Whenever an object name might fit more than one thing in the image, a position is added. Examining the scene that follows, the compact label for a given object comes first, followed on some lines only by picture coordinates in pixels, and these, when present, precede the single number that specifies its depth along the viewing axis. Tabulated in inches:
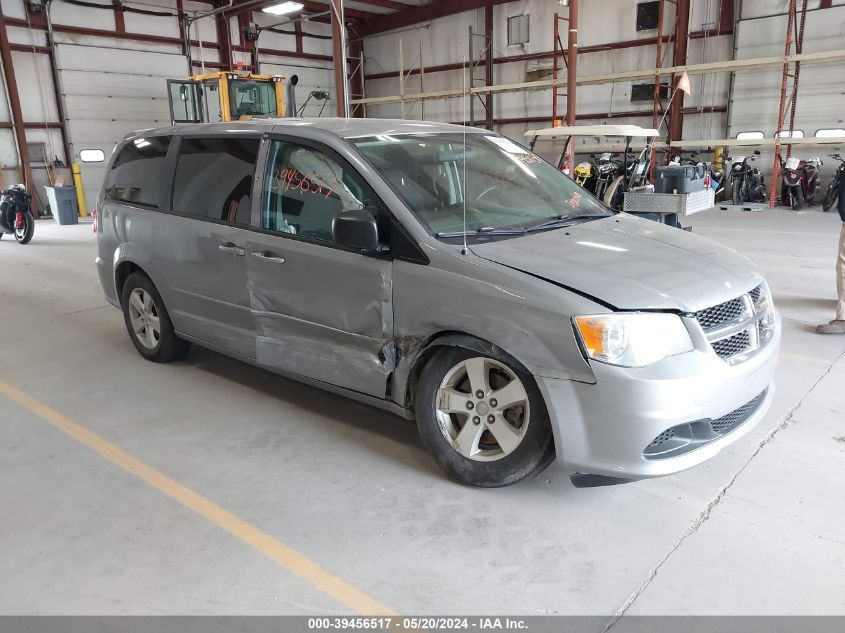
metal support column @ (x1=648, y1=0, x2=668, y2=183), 635.5
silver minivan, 98.3
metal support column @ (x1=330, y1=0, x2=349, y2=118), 363.3
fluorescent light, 743.7
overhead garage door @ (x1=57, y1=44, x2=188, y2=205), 671.1
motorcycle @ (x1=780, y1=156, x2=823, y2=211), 557.0
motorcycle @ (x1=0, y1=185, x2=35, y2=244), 446.0
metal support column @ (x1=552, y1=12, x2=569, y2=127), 716.7
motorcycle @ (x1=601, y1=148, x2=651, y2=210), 454.3
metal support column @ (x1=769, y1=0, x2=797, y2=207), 545.6
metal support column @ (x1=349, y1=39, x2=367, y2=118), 949.2
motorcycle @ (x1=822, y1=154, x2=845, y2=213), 544.4
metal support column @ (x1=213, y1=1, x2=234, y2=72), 799.1
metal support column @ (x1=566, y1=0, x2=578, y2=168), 426.9
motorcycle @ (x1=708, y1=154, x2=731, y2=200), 607.9
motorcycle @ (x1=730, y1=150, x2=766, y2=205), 593.9
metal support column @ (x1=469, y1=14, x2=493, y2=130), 799.1
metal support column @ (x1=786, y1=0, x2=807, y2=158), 582.9
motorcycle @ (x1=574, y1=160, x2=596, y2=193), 594.2
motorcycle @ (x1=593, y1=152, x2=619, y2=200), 581.3
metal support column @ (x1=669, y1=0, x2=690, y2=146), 640.4
